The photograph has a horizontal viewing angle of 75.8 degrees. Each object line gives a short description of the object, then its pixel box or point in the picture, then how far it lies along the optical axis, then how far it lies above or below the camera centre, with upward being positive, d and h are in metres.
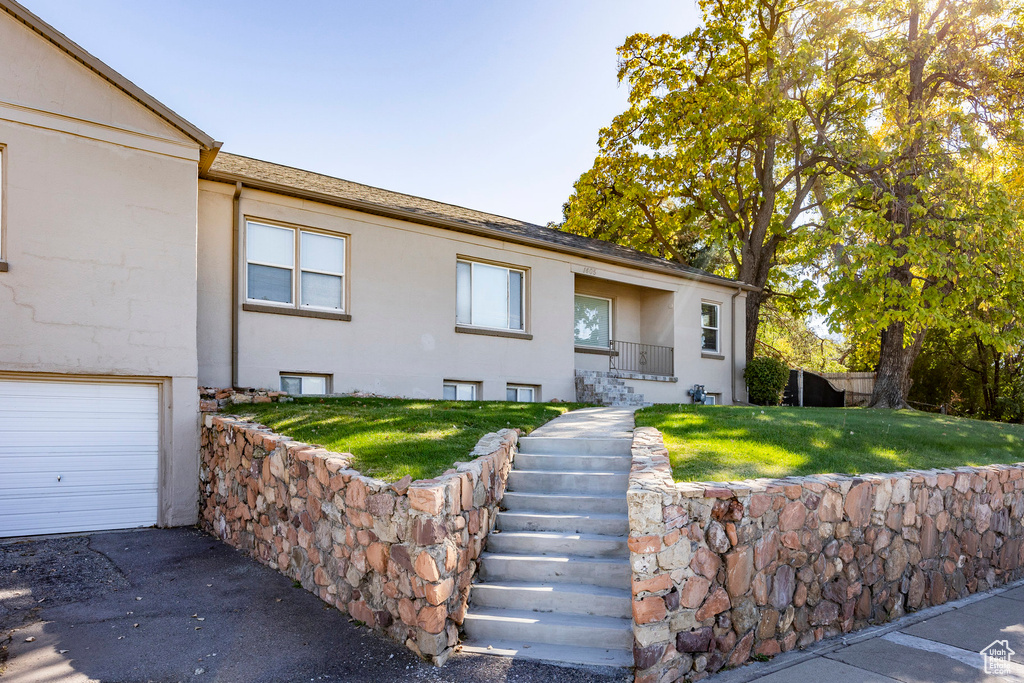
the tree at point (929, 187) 15.17 +4.33
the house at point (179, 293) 8.27 +1.11
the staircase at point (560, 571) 5.07 -1.80
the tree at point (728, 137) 19.45 +7.25
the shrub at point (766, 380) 18.56 -0.51
